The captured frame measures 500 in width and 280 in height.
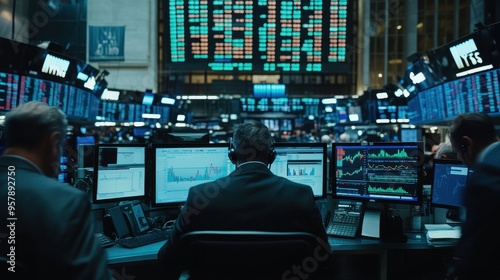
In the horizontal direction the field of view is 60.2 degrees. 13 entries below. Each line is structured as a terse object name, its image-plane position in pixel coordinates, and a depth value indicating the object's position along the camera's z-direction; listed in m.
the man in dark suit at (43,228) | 1.10
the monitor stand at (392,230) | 2.40
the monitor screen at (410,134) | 10.30
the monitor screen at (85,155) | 2.81
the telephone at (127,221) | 2.44
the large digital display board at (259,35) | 9.73
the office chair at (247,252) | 1.33
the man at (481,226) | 1.24
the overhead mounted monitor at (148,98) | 15.34
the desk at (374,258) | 2.15
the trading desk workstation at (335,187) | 2.45
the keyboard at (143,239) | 2.29
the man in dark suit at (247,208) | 1.52
